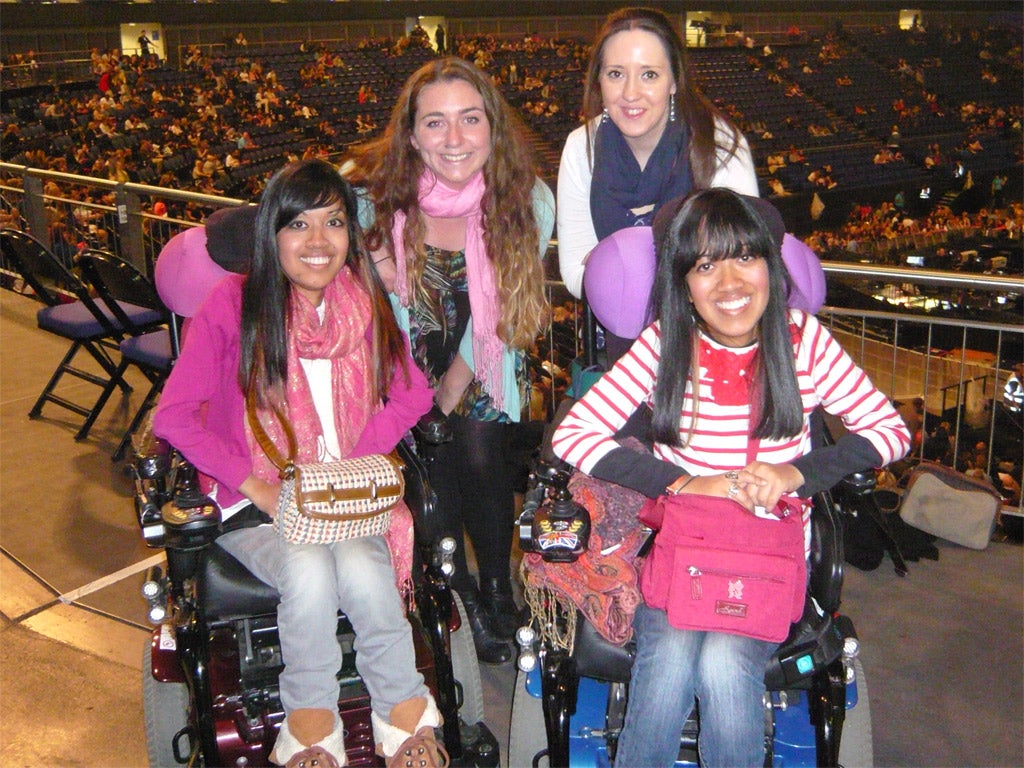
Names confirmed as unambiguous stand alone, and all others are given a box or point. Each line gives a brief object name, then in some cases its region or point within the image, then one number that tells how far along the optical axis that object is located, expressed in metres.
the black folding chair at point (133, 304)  4.21
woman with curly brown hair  2.55
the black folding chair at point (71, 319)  4.61
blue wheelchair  1.94
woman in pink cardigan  2.08
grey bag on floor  3.46
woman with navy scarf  2.43
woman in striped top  1.92
